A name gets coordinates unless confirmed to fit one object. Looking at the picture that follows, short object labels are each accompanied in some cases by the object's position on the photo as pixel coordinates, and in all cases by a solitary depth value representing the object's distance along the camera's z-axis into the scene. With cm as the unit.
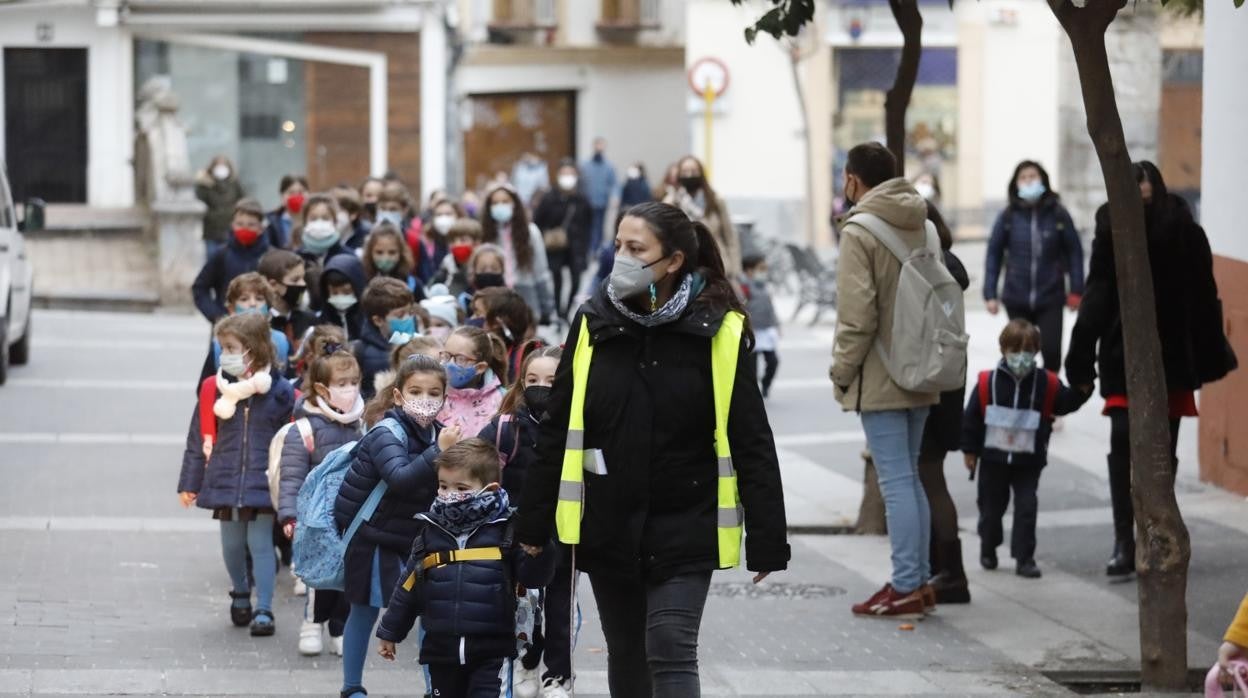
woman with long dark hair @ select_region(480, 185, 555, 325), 3117
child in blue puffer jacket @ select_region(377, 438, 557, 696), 1261
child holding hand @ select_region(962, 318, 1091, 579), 1967
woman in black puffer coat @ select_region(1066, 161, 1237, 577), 1879
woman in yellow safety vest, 1169
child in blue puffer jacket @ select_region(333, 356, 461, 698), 1413
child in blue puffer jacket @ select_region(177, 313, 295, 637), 1677
